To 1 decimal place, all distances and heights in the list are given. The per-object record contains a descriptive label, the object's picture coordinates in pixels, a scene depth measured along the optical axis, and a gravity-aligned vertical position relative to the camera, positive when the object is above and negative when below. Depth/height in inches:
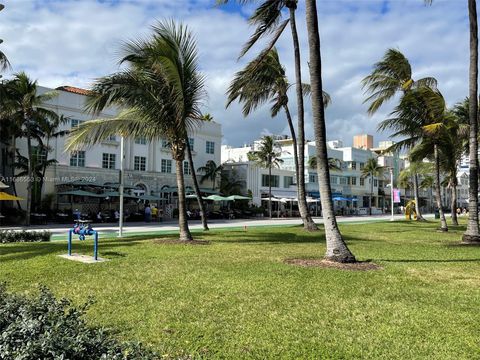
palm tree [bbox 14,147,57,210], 1326.3 +117.1
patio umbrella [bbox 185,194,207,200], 1690.2 +46.8
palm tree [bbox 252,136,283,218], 2129.7 +248.6
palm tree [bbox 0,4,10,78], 897.5 +288.2
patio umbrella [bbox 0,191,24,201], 971.1 +25.8
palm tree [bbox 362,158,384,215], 2817.4 +239.0
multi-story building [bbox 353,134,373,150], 3720.5 +533.8
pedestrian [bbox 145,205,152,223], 1440.7 -15.7
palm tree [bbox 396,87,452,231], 801.6 +175.6
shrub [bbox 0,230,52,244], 620.0 -36.6
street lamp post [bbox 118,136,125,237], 775.3 +30.3
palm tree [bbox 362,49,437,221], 1032.2 +292.2
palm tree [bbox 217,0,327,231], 817.5 +156.4
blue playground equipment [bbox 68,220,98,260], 554.6 -24.9
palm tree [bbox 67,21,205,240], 546.9 +133.9
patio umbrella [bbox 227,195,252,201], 1712.1 +43.0
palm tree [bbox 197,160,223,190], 1950.1 +157.7
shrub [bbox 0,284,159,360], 135.2 -40.3
